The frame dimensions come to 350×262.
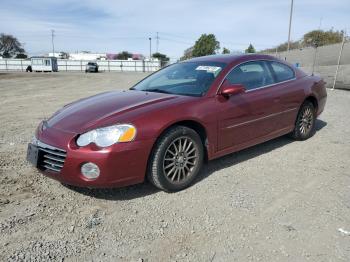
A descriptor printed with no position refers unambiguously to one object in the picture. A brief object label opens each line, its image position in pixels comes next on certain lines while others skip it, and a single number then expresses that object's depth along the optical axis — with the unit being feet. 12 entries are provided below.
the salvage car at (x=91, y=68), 165.99
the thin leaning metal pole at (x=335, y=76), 47.20
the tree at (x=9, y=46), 305.94
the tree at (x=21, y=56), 287.28
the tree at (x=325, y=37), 156.41
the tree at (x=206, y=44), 253.85
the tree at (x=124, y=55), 345.27
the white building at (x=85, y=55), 331.98
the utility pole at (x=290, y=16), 108.68
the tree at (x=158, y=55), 325.83
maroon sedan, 11.13
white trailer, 175.42
